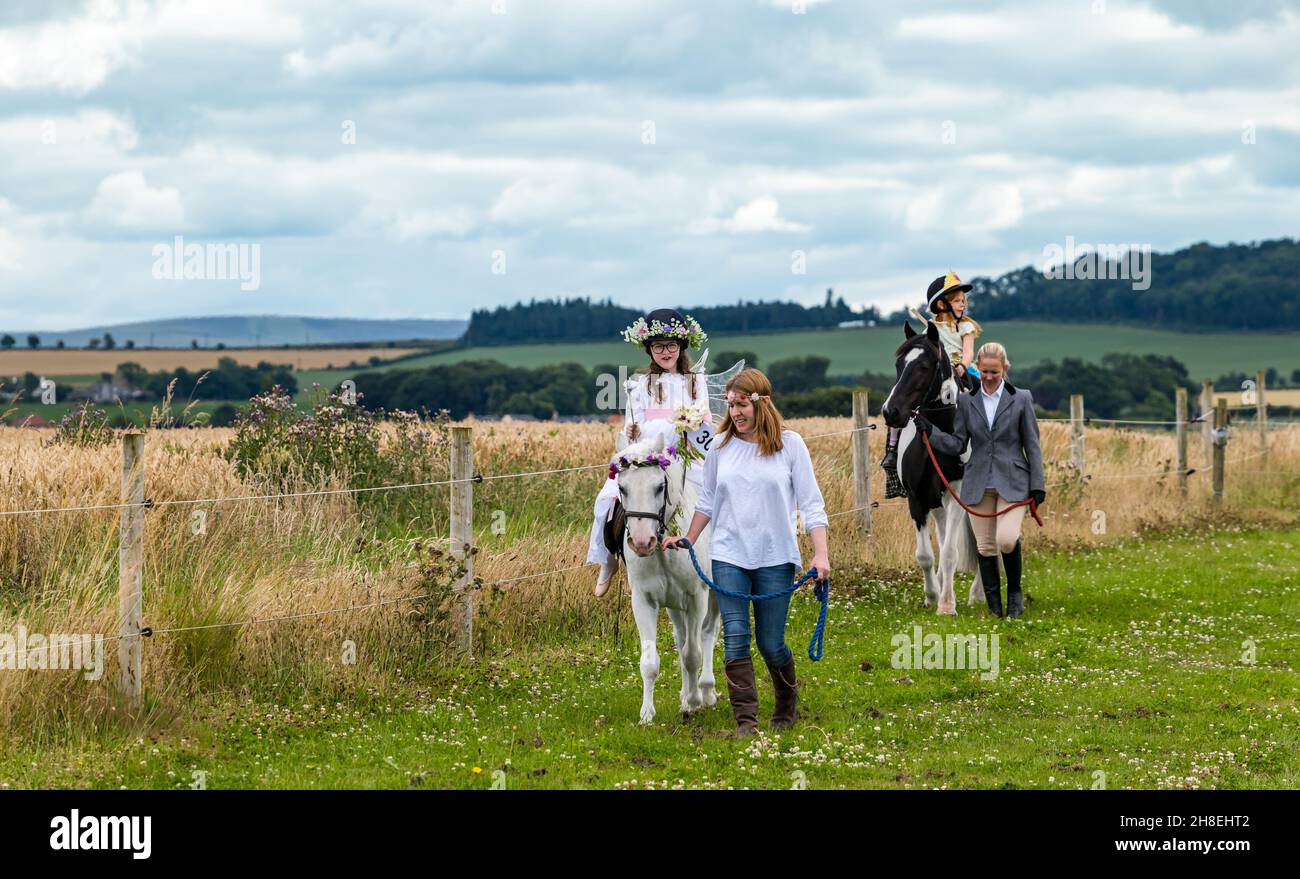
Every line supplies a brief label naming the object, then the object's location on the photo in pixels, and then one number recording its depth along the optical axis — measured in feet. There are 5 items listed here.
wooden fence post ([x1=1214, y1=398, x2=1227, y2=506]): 73.67
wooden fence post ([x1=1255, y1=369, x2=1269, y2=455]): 89.10
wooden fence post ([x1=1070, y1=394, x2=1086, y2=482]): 70.33
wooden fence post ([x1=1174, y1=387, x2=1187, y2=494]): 74.64
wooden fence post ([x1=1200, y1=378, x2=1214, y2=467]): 76.79
